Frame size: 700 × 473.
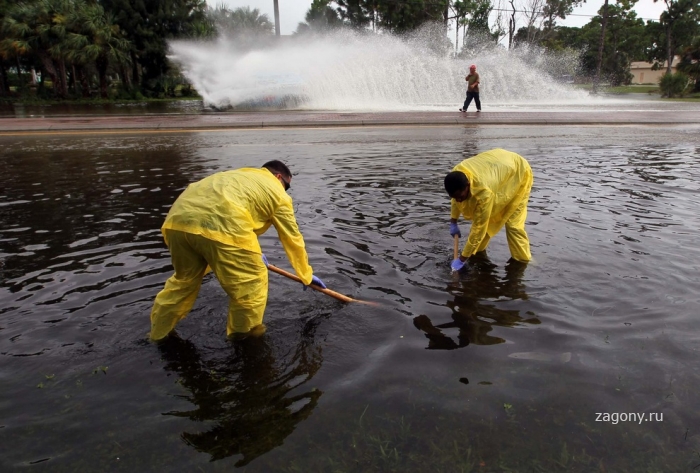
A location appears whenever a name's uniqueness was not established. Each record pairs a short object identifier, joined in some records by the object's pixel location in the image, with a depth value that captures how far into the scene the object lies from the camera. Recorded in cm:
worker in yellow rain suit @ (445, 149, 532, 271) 459
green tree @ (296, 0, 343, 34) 4844
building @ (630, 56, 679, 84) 6725
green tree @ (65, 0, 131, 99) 2758
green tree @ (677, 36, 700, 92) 3416
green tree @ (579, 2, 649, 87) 5669
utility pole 2852
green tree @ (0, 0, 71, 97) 2741
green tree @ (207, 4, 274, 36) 5021
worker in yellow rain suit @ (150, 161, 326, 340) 317
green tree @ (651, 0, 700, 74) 4469
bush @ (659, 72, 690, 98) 3350
